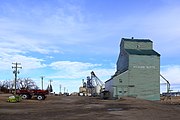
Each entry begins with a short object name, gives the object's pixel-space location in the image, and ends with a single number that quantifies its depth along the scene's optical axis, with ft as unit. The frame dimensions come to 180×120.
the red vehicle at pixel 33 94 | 158.19
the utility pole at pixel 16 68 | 195.75
